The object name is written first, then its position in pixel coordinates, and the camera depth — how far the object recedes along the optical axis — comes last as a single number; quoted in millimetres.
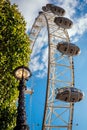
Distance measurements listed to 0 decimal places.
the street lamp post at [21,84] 9641
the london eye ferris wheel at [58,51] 30203
